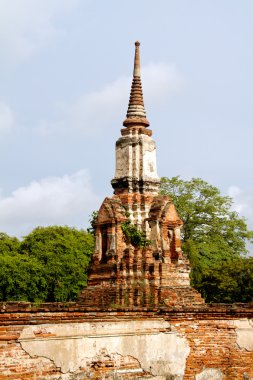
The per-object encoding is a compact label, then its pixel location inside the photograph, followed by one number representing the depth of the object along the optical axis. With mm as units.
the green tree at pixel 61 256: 30125
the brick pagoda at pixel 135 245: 15133
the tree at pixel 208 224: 33438
